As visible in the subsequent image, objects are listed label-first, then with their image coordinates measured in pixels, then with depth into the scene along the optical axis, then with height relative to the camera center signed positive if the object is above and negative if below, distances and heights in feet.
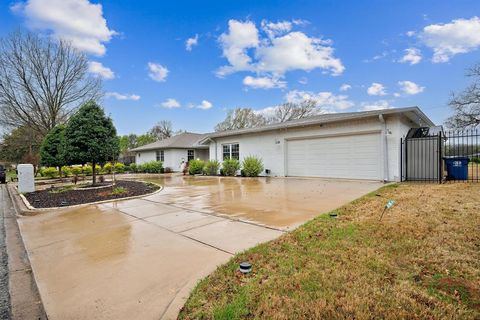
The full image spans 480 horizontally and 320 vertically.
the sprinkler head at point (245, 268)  9.14 -4.17
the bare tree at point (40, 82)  72.96 +26.51
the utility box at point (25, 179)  35.60 -2.28
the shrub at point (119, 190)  30.17 -3.75
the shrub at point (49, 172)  71.51 -2.88
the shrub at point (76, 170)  79.24 -2.62
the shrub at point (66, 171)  75.72 -2.72
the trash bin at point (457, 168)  33.45 -2.01
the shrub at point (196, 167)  62.64 -1.91
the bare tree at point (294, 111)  115.75 +22.97
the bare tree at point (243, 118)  124.77 +20.94
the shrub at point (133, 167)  87.57 -2.20
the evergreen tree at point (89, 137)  37.19 +3.98
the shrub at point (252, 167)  50.24 -1.80
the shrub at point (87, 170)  80.42 -2.65
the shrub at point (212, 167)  58.59 -1.93
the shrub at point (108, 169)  85.30 -2.63
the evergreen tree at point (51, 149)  57.82 +3.36
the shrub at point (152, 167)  78.23 -2.10
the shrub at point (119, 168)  88.07 -2.46
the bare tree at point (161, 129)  156.15 +20.25
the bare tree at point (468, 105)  66.49 +13.74
